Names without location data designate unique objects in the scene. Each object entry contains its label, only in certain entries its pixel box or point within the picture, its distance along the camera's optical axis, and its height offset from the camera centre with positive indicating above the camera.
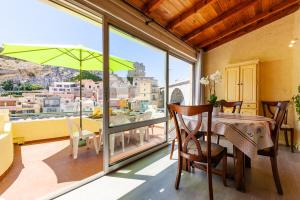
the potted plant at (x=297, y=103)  2.40 -0.08
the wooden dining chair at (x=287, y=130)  2.48 -0.67
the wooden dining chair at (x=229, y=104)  2.23 -0.10
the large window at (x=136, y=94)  1.89 +0.08
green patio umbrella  1.99 +0.83
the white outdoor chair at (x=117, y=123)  1.84 -0.38
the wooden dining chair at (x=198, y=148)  1.23 -0.56
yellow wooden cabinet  2.94 +0.36
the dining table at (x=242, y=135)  1.28 -0.39
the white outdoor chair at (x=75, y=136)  2.10 -0.66
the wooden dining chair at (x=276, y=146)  1.37 -0.55
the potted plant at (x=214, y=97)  1.79 +0.03
